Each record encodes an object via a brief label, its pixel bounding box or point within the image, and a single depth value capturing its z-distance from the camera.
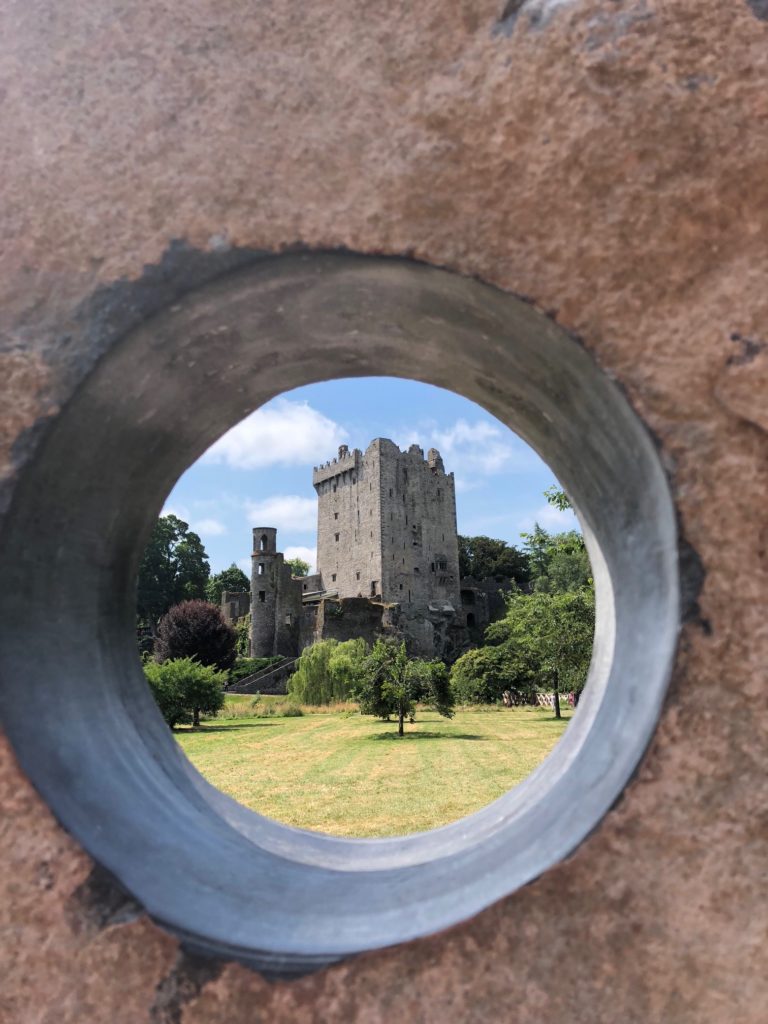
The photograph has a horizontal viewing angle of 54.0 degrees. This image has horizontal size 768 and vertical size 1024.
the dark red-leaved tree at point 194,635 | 38.47
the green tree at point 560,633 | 22.30
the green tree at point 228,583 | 64.88
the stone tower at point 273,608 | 50.91
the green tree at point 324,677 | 30.62
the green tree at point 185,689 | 24.20
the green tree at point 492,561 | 65.12
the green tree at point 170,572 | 54.44
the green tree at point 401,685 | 22.35
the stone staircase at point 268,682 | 40.78
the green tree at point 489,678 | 30.98
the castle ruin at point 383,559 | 50.81
